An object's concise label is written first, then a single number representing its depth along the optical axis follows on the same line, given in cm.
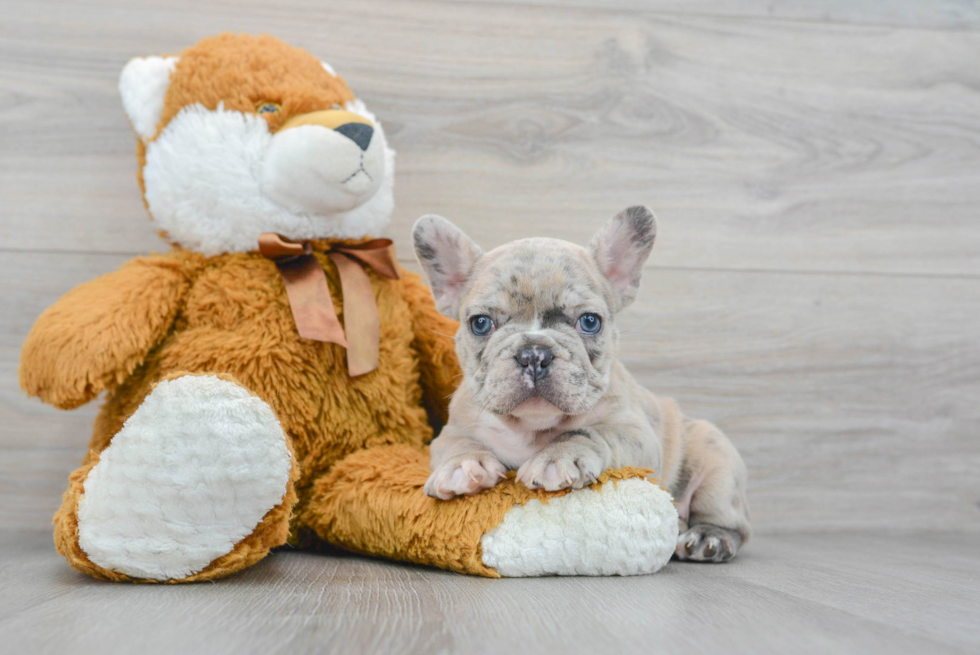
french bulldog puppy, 70
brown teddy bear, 65
